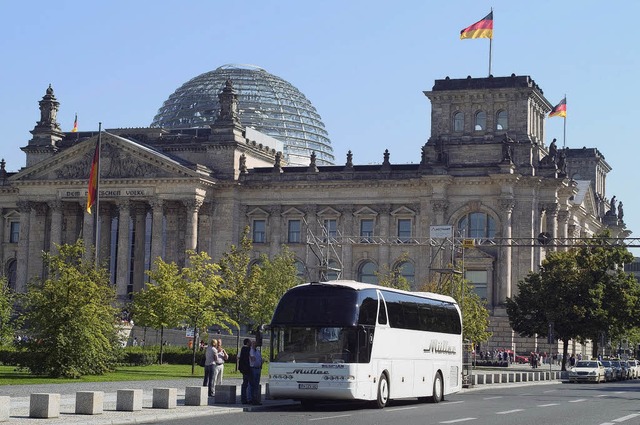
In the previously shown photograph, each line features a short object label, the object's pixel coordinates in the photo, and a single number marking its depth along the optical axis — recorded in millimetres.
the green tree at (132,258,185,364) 66188
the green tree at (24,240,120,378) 50250
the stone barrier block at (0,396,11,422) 27609
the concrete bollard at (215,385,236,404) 39594
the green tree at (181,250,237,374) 63906
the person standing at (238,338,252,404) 39281
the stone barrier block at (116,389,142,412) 33562
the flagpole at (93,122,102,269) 67288
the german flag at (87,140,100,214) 70812
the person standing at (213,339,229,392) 42344
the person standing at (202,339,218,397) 41812
